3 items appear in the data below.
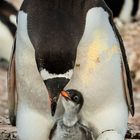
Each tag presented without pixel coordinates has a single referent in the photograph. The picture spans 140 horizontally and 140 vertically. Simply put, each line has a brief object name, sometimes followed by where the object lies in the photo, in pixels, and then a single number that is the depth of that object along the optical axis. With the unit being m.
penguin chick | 4.44
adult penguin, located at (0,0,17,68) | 11.48
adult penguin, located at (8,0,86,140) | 4.27
